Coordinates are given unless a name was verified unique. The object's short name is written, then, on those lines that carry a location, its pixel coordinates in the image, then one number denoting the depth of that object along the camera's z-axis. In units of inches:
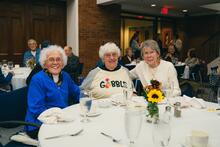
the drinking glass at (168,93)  59.4
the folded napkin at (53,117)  51.5
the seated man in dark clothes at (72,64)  170.0
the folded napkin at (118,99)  67.1
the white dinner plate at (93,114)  56.0
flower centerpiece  46.5
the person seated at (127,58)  236.5
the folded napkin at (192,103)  64.0
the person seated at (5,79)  144.8
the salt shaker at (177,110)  56.5
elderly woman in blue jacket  65.7
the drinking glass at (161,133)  36.2
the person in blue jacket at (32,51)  201.9
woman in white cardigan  89.9
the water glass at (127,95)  65.4
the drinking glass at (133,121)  36.0
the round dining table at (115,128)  41.5
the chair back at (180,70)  209.4
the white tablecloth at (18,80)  141.3
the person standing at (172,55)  232.6
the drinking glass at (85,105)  51.6
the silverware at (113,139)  41.4
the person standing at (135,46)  292.2
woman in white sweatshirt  89.0
